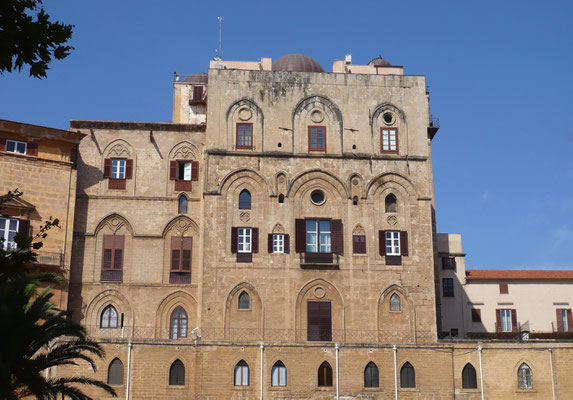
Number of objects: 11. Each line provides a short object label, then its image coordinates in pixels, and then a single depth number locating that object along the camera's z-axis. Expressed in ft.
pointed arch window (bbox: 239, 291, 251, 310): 134.41
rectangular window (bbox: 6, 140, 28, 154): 133.39
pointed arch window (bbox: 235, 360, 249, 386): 126.00
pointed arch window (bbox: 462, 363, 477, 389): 129.29
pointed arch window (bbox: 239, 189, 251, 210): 139.13
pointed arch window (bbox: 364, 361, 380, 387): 127.85
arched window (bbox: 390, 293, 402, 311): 136.56
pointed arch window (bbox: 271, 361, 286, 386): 126.31
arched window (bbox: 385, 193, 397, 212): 141.90
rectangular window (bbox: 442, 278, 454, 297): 167.02
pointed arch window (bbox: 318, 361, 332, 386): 126.93
